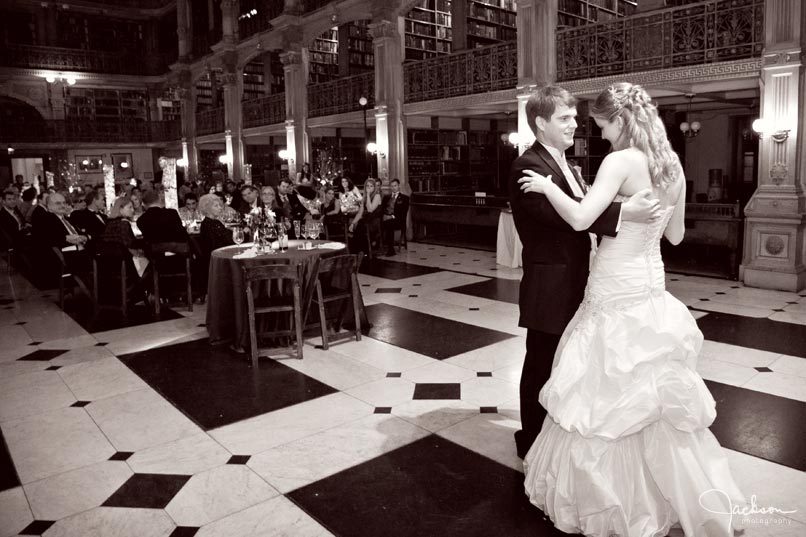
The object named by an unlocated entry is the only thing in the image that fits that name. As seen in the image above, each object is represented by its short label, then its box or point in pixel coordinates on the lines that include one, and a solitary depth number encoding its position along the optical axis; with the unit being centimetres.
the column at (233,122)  1886
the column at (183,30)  2156
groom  255
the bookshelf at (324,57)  1675
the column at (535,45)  973
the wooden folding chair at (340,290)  507
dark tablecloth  511
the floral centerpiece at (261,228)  539
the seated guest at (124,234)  669
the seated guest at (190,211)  831
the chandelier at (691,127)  1192
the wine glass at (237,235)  559
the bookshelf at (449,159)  1397
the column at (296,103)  1577
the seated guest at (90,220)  761
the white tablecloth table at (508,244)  887
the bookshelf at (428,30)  1377
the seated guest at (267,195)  690
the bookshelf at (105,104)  2283
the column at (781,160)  700
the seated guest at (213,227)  657
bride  229
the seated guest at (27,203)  1130
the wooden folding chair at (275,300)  467
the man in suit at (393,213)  1042
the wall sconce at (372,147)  1327
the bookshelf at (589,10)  1297
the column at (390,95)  1265
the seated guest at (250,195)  727
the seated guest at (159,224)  663
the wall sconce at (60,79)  2070
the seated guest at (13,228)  839
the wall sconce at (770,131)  714
